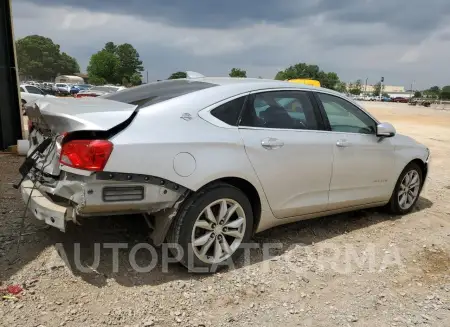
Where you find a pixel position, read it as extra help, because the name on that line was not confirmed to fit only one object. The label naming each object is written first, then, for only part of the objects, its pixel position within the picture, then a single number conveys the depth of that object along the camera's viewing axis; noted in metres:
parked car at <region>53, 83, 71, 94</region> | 48.47
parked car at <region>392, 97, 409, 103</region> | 95.50
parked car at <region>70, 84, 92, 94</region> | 49.02
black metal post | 8.03
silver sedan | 3.04
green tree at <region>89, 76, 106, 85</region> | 85.28
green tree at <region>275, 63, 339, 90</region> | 86.00
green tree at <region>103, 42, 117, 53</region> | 116.69
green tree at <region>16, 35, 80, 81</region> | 121.56
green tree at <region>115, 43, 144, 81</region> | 108.12
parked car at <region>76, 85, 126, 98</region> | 24.75
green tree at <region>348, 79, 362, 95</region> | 134.50
